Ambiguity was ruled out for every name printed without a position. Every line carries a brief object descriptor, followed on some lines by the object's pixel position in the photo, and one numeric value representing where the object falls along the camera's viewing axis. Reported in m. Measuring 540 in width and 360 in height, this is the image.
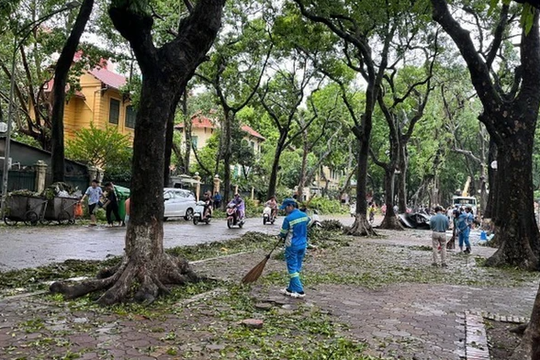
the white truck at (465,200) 49.05
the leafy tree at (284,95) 30.45
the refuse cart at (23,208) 16.25
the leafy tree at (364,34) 18.47
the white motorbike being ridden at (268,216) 24.77
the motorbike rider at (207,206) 22.21
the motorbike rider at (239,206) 20.38
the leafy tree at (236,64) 25.44
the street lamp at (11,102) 18.12
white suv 22.98
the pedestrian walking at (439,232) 12.53
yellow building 34.22
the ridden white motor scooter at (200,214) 22.03
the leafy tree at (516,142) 12.43
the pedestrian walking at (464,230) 16.34
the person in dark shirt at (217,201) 31.64
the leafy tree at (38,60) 19.84
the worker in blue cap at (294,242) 7.57
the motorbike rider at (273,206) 25.14
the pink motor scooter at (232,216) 20.52
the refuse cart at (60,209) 17.08
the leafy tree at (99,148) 28.20
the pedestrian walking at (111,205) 17.58
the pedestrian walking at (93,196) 18.19
